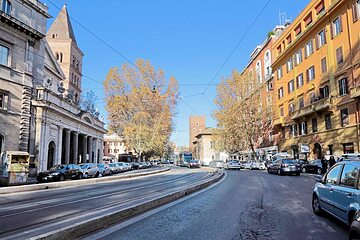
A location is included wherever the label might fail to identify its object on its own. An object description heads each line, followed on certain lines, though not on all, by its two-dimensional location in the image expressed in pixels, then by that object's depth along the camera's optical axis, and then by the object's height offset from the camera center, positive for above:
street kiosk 22.36 -0.67
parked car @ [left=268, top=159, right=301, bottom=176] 27.52 -1.04
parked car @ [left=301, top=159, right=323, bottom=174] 30.47 -1.20
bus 64.59 -0.39
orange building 31.44 +8.72
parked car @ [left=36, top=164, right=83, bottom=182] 25.97 -1.33
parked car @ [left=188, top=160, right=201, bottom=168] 55.72 -1.38
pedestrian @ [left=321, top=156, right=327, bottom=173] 29.30 -0.86
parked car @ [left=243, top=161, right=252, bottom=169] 48.56 -1.39
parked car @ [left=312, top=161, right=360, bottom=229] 6.04 -0.79
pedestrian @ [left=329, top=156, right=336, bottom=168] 28.44 -0.49
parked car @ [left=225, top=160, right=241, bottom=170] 46.28 -1.37
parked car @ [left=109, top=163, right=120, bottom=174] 42.82 -1.46
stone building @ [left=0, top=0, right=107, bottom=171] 27.88 +6.06
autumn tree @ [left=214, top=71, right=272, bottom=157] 49.28 +7.26
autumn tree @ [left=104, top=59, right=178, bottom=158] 49.56 +8.17
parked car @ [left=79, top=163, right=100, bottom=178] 30.50 -1.25
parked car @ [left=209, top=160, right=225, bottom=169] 56.58 -1.52
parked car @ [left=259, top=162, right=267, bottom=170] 45.59 -1.53
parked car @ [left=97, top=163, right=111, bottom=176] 34.85 -1.40
